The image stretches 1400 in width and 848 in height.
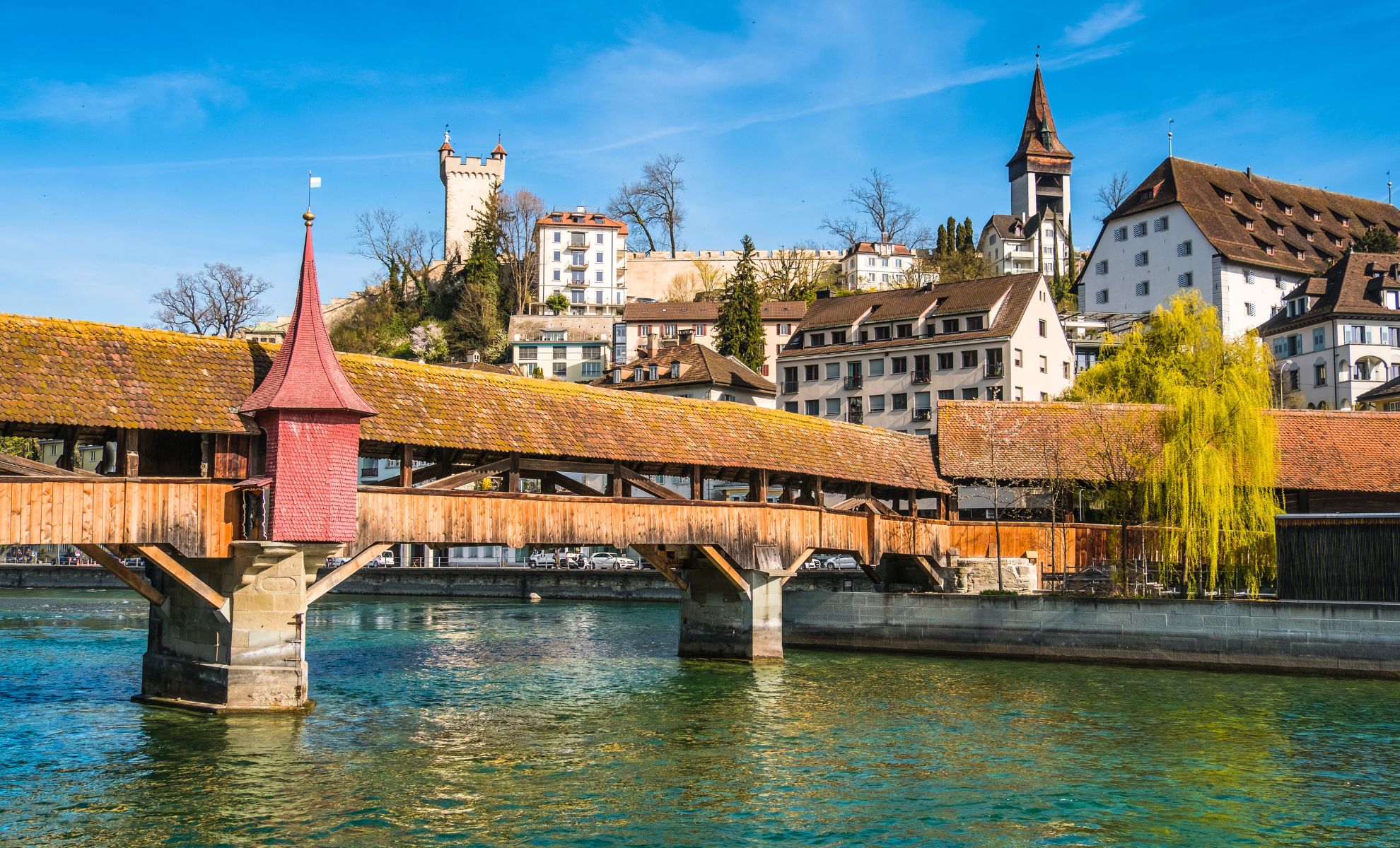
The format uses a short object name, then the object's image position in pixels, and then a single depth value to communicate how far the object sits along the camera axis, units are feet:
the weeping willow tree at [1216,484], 99.55
